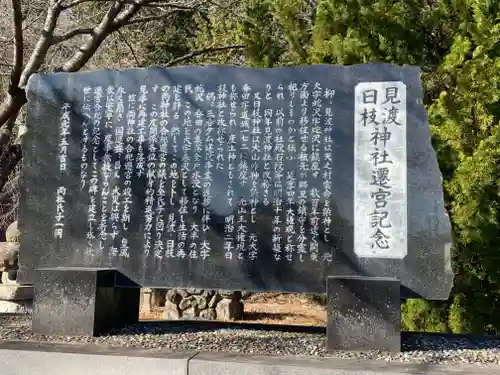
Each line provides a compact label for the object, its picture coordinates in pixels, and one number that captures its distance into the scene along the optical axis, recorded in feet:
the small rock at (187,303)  31.09
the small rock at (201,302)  30.91
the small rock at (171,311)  30.68
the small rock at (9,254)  21.98
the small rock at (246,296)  38.38
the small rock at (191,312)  30.66
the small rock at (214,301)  30.94
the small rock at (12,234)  23.80
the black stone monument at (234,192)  12.55
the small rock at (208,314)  30.46
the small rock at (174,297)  31.35
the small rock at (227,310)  30.37
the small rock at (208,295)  31.26
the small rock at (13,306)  21.61
